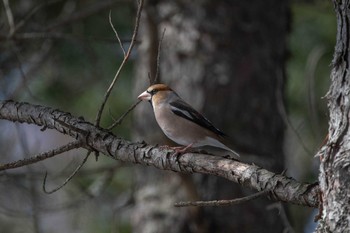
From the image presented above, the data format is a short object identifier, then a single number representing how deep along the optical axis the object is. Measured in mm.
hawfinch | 8437
